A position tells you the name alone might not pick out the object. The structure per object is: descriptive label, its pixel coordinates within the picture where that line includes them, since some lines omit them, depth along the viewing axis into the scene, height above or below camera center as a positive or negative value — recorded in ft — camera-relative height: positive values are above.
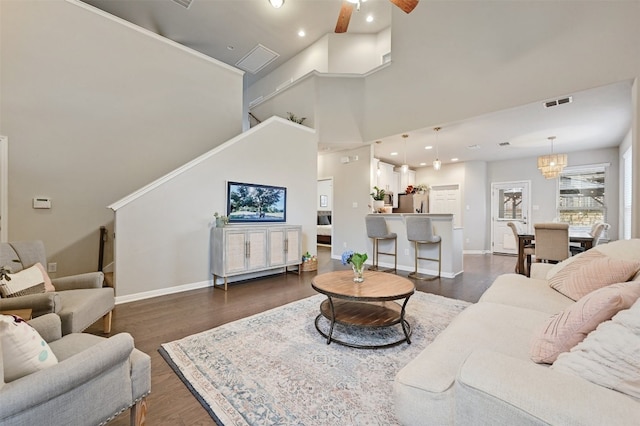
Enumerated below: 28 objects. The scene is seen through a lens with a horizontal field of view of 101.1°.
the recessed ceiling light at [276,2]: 12.28 +9.87
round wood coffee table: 7.30 -2.38
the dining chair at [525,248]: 15.94 -2.23
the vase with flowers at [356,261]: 8.60 -1.66
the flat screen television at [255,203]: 14.58 +0.53
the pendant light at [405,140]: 18.08 +5.23
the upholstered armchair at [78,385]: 2.96 -2.31
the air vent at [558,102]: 12.35 +5.28
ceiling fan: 8.80 +7.52
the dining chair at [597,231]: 14.12 -1.09
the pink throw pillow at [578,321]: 3.63 -1.57
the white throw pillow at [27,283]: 6.19 -1.76
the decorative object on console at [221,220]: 13.56 -0.44
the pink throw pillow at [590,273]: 6.09 -1.55
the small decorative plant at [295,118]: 19.76 +7.06
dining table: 15.24 -1.96
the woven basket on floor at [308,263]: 16.97 -3.38
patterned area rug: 4.93 -3.75
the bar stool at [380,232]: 17.44 -1.40
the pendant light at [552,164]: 18.10 +3.30
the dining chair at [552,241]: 13.58 -1.59
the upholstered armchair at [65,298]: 5.80 -2.19
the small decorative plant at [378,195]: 19.69 +1.23
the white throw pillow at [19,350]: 3.22 -1.76
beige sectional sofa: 2.55 -2.08
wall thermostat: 12.15 +0.41
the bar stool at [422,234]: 15.41 -1.39
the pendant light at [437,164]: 18.34 +3.31
